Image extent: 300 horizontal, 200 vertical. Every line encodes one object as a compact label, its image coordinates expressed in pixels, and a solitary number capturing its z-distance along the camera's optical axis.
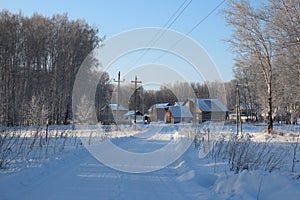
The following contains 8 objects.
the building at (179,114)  64.44
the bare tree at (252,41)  22.95
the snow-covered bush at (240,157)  7.28
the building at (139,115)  84.96
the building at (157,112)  75.06
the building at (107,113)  57.44
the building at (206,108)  62.73
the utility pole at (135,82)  40.59
